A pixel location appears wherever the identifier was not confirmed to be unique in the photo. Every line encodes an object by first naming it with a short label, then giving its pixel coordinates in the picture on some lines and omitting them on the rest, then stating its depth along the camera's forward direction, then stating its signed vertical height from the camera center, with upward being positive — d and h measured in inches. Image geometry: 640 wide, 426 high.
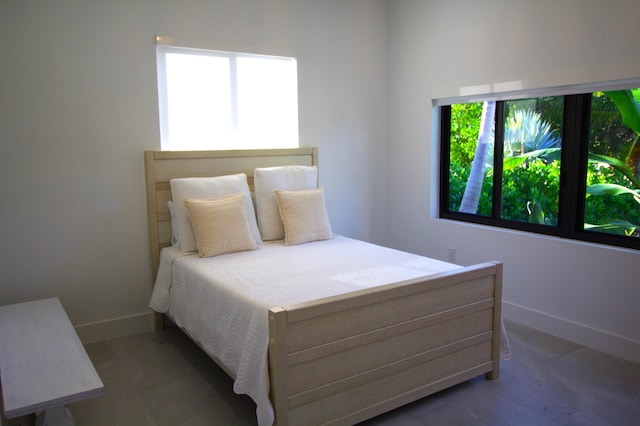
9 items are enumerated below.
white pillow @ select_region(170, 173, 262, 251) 137.5 -12.2
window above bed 146.6 +14.0
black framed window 128.1 -5.3
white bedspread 91.4 -27.9
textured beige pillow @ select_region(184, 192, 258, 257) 132.9 -20.1
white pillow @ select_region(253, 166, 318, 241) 151.0 -13.1
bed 87.5 -33.3
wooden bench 79.6 -36.8
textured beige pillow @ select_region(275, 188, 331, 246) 147.3 -19.8
